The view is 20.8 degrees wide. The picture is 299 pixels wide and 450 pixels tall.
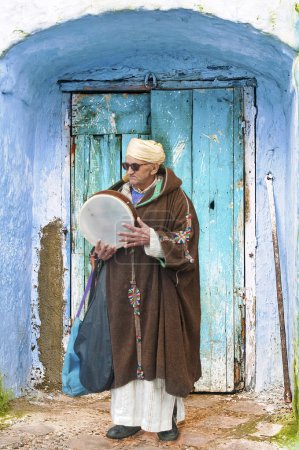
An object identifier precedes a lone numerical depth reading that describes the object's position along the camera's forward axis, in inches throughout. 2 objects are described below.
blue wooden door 218.5
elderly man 176.7
